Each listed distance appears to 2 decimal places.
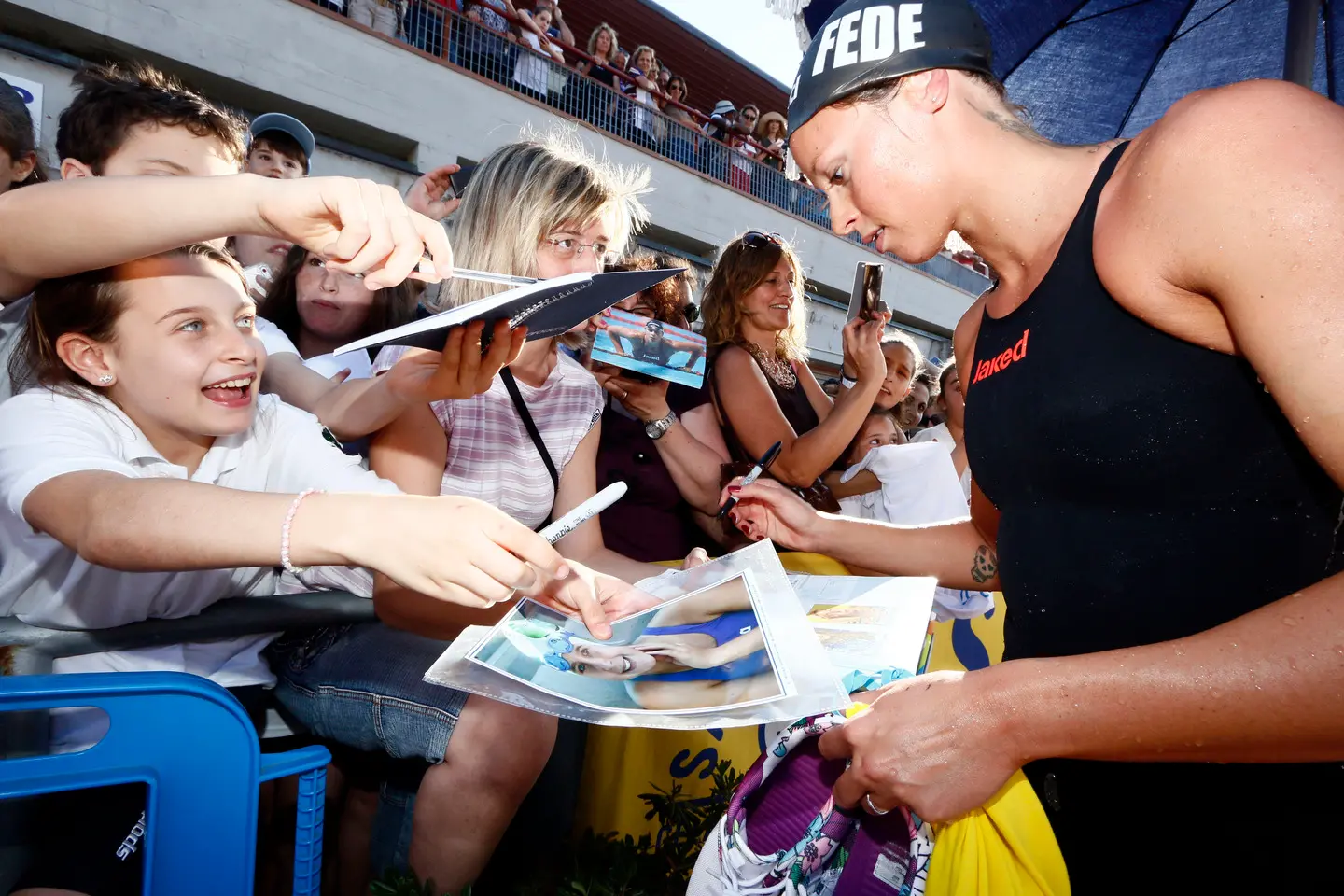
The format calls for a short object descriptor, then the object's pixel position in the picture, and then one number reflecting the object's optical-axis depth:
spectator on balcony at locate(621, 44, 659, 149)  12.69
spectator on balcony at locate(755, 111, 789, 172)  15.61
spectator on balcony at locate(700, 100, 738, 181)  14.30
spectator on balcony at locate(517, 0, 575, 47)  11.80
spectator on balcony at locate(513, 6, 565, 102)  10.88
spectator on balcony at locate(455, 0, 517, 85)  10.38
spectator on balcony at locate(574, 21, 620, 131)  11.80
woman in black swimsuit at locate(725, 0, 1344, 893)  0.80
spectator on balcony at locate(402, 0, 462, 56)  9.87
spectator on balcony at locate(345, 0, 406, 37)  9.31
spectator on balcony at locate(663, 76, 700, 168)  13.55
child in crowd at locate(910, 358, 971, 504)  4.03
